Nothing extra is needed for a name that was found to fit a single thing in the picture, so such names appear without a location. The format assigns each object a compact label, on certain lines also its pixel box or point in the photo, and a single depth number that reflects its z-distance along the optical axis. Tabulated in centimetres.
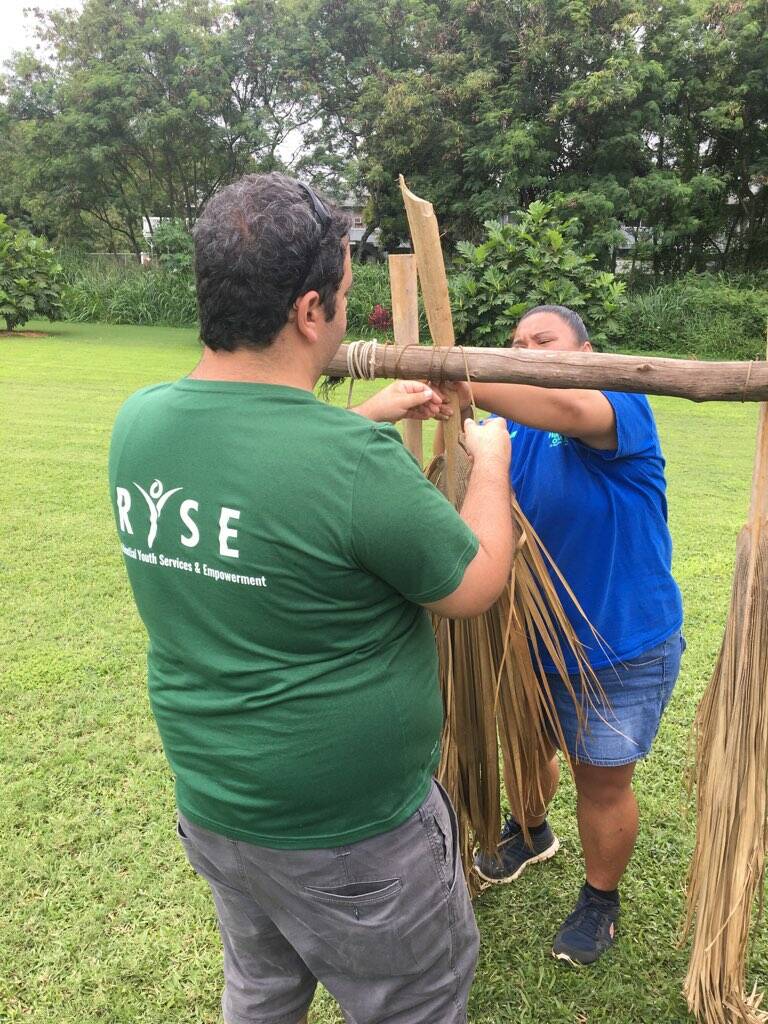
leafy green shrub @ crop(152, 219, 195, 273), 1845
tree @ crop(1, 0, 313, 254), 2095
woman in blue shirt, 181
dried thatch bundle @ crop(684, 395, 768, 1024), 162
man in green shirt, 107
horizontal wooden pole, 142
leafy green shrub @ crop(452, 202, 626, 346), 1160
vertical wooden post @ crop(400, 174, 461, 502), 147
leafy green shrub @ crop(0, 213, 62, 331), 1516
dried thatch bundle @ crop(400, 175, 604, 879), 177
